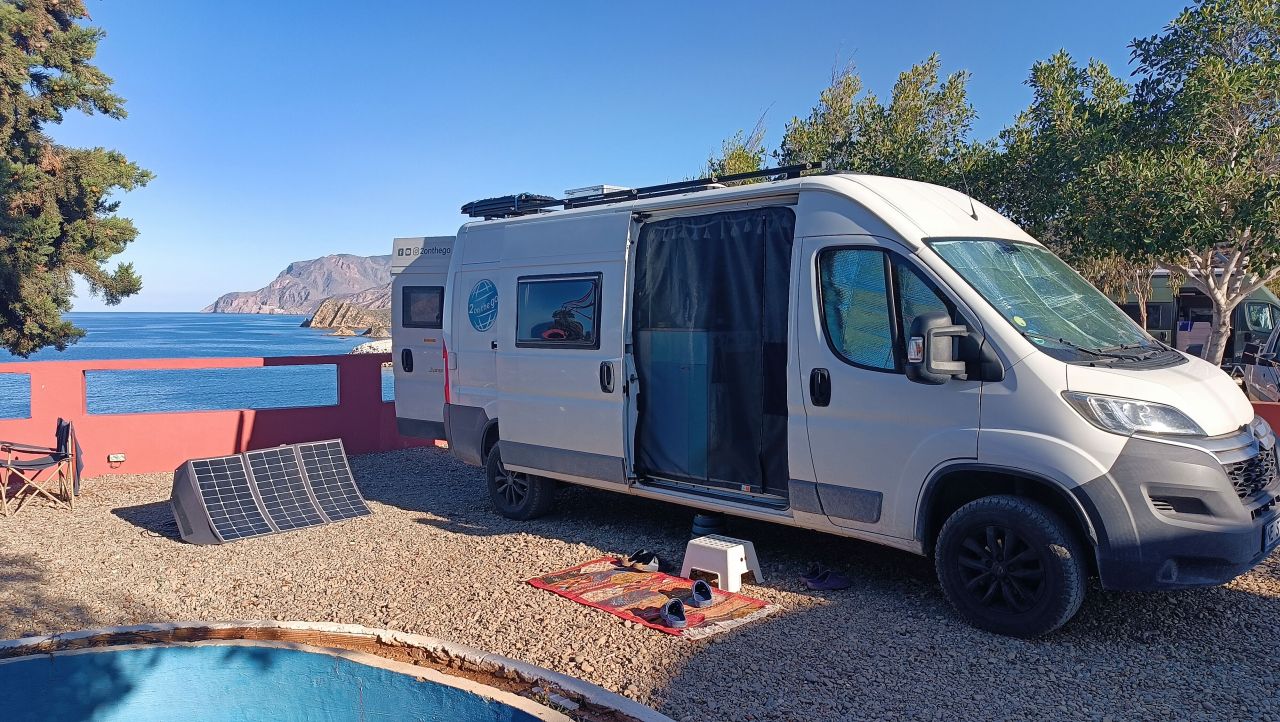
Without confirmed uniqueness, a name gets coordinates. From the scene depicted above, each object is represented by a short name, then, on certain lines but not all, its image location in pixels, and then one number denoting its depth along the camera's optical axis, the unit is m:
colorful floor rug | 5.40
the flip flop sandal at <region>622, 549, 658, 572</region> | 6.44
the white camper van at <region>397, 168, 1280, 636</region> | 4.64
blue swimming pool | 4.86
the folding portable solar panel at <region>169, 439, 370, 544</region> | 7.57
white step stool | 5.95
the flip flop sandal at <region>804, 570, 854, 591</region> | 5.99
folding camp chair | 8.71
